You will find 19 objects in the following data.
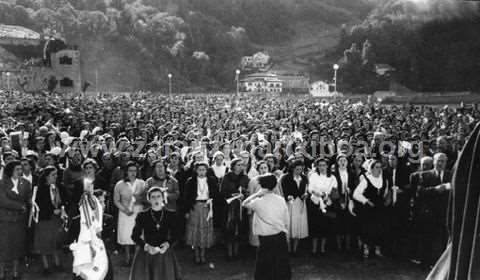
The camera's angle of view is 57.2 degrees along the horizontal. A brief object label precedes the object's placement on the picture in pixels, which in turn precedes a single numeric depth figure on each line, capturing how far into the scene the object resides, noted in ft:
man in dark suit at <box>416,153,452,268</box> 20.22
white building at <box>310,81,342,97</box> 243.81
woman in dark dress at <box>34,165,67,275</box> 19.90
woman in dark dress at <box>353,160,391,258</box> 22.48
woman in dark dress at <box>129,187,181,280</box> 15.80
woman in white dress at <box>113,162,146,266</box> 21.39
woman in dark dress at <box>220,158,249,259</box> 22.77
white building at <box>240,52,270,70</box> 293.47
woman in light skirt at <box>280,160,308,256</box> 22.85
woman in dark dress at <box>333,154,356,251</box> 23.47
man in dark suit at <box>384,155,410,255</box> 23.02
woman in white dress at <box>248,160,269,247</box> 21.72
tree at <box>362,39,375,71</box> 216.95
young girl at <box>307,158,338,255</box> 23.02
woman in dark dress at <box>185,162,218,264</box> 21.91
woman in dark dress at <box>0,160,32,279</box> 19.27
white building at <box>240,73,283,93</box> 254.06
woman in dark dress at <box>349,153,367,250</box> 23.21
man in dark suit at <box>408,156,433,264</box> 21.35
